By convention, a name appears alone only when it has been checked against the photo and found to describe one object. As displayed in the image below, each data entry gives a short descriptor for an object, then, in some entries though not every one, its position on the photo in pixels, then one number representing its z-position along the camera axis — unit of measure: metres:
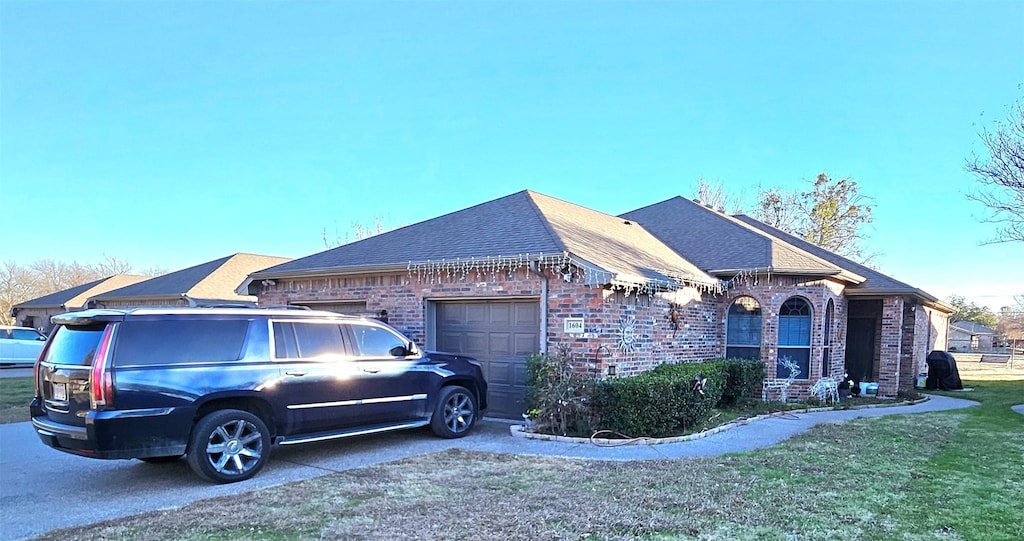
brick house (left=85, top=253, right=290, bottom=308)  20.72
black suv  5.09
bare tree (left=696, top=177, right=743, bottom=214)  30.97
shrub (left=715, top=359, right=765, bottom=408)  10.67
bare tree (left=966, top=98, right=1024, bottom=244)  11.84
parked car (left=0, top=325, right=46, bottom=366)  20.62
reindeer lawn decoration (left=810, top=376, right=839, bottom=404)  11.72
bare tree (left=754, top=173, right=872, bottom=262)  29.16
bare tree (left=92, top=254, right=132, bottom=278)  46.19
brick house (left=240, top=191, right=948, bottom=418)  8.49
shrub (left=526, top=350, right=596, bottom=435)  7.78
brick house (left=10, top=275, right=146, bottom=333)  27.78
